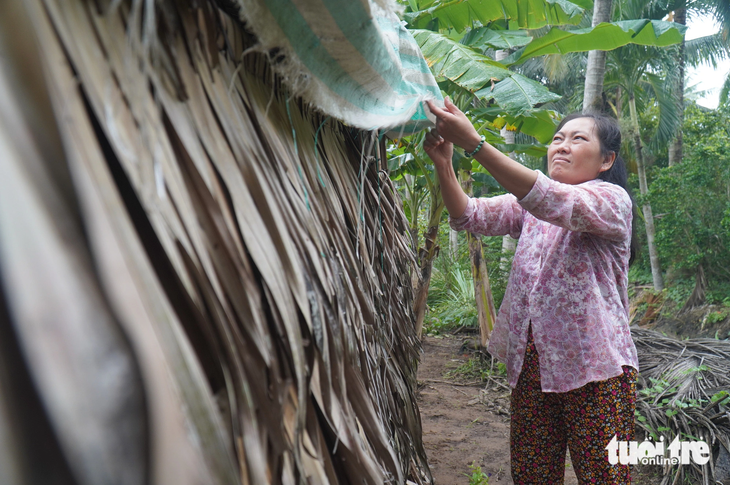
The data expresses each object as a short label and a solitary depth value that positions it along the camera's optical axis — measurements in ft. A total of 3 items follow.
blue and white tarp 2.23
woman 4.56
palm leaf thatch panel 1.13
